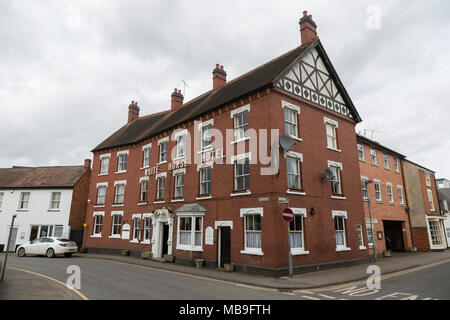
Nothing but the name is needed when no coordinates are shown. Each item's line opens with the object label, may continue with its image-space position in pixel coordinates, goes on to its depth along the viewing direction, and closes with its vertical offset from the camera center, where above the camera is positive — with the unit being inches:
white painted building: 1119.0 +92.5
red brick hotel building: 568.4 +130.3
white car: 834.2 -57.1
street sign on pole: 486.5 +27.1
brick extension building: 898.1 +129.2
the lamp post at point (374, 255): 744.6 -65.0
